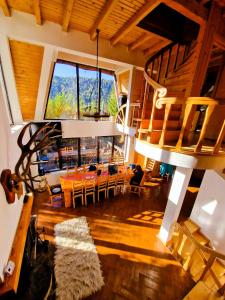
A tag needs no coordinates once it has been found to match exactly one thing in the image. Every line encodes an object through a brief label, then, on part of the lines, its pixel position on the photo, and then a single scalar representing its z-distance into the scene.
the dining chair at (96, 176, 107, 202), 4.94
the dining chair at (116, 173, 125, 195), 5.25
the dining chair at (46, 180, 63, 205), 4.70
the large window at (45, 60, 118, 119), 4.94
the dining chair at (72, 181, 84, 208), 4.59
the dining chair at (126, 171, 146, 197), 5.29
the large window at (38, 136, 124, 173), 5.78
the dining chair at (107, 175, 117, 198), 5.08
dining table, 4.54
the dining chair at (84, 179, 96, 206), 4.70
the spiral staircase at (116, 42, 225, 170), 2.07
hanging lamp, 3.12
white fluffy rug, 2.53
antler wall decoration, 1.55
